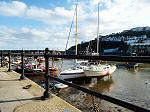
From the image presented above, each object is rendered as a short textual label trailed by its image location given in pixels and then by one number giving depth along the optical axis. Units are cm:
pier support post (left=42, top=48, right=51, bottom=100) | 234
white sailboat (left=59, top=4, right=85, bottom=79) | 1505
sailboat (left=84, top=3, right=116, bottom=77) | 1632
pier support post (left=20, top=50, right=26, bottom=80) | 354
